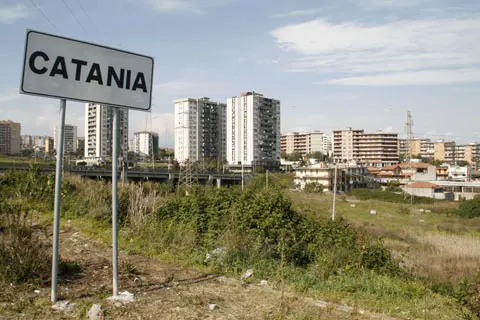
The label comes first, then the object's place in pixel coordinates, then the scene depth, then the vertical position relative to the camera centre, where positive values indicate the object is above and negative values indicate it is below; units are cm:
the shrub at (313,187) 6209 -376
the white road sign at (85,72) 314 +77
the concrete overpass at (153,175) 4612 -166
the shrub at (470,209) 3888 -451
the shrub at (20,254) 351 -84
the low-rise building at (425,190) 6159 -405
